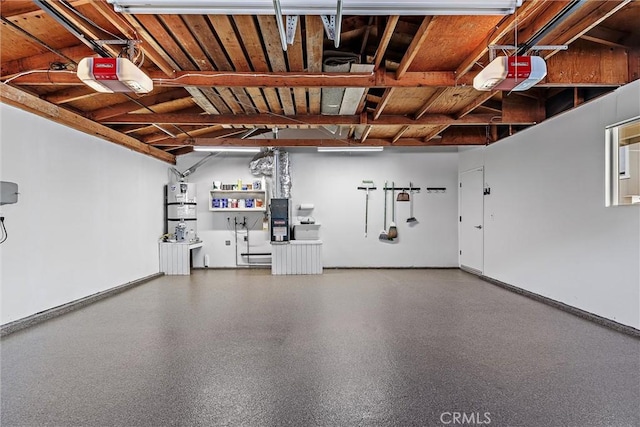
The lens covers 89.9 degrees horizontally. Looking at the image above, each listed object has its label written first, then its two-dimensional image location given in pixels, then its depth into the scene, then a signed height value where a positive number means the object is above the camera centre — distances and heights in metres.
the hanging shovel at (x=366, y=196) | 7.22 +0.29
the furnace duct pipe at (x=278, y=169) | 6.88 +0.88
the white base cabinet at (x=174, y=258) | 6.57 -0.98
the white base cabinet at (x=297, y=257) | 6.60 -0.99
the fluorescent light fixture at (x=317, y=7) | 1.89 +1.23
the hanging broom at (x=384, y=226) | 7.20 -0.42
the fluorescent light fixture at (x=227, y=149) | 6.05 +1.18
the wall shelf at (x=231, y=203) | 7.03 +0.15
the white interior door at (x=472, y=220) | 6.29 -0.24
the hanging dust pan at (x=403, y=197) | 7.21 +0.26
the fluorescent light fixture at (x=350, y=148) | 6.22 +1.18
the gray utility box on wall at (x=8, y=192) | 3.04 +0.18
